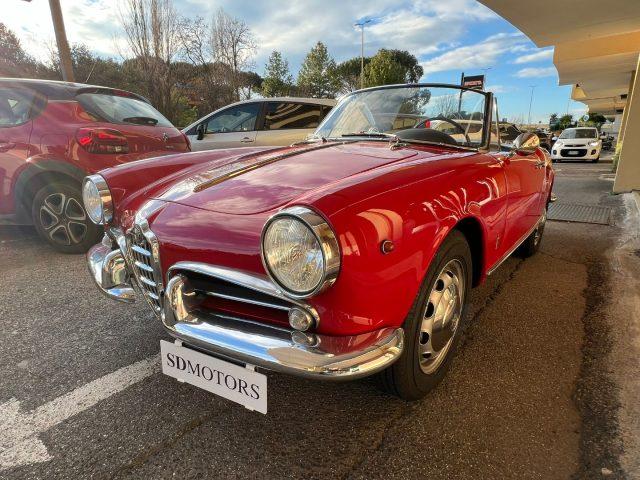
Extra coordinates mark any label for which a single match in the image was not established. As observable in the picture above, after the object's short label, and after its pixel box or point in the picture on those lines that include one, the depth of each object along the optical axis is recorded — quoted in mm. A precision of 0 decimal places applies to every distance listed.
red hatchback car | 3891
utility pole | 8125
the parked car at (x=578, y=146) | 16172
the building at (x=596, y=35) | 7129
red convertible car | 1387
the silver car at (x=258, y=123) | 7000
